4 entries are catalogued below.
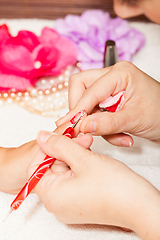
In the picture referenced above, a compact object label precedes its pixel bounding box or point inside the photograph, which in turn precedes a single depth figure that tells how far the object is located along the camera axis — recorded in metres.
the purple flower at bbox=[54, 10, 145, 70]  0.74
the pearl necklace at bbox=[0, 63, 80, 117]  0.69
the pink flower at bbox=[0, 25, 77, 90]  0.70
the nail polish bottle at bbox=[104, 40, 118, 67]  0.70
